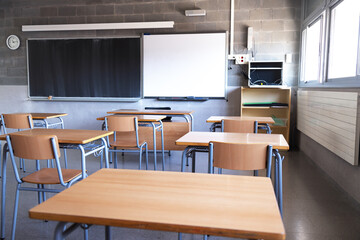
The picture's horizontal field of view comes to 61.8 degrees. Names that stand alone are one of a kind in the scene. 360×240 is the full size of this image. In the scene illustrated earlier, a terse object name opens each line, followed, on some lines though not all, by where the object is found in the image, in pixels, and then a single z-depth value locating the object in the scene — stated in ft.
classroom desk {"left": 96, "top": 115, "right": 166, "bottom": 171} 12.33
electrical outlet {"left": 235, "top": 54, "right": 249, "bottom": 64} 18.15
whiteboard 18.63
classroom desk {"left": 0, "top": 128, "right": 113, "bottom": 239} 7.10
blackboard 19.76
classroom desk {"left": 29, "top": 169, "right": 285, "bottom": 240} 2.74
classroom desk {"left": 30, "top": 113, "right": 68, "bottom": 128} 13.14
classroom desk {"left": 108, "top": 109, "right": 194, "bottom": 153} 14.98
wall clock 20.81
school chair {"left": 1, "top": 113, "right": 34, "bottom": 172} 12.03
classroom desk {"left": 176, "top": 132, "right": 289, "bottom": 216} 6.76
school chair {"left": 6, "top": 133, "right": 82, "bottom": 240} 6.43
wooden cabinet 17.63
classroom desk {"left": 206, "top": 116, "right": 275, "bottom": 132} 11.50
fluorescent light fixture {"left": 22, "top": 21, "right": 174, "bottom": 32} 18.81
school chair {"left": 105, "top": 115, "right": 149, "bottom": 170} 11.59
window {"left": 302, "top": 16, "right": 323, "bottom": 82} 14.25
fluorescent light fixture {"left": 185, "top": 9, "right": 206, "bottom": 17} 18.30
